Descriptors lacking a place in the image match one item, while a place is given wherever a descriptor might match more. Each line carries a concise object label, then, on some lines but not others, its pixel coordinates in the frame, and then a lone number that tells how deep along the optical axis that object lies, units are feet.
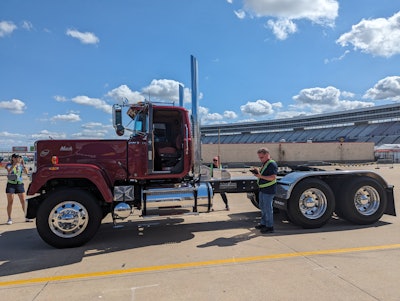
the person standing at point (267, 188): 20.90
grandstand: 314.55
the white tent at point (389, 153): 163.29
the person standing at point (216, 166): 23.55
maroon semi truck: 18.35
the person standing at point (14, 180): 24.77
